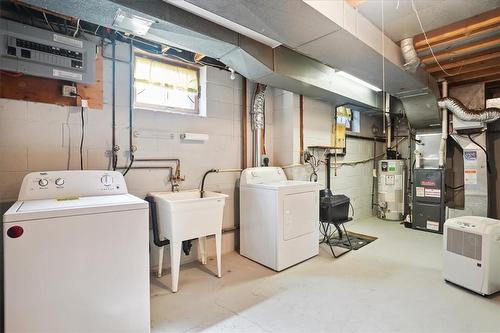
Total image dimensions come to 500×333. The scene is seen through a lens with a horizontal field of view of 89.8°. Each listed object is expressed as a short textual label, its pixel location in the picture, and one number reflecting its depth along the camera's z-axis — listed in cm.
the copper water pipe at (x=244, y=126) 337
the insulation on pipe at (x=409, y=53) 256
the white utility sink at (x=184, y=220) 222
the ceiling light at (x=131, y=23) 174
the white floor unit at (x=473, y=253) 214
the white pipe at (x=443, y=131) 401
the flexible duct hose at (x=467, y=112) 367
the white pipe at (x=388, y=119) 470
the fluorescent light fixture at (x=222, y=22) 187
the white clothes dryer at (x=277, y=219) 273
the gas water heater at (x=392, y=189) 504
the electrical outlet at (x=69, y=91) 217
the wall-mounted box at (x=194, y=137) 283
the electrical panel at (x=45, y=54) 186
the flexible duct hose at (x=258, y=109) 339
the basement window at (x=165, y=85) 270
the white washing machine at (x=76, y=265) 132
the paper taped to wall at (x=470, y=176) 394
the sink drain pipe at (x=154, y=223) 248
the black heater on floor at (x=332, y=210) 326
